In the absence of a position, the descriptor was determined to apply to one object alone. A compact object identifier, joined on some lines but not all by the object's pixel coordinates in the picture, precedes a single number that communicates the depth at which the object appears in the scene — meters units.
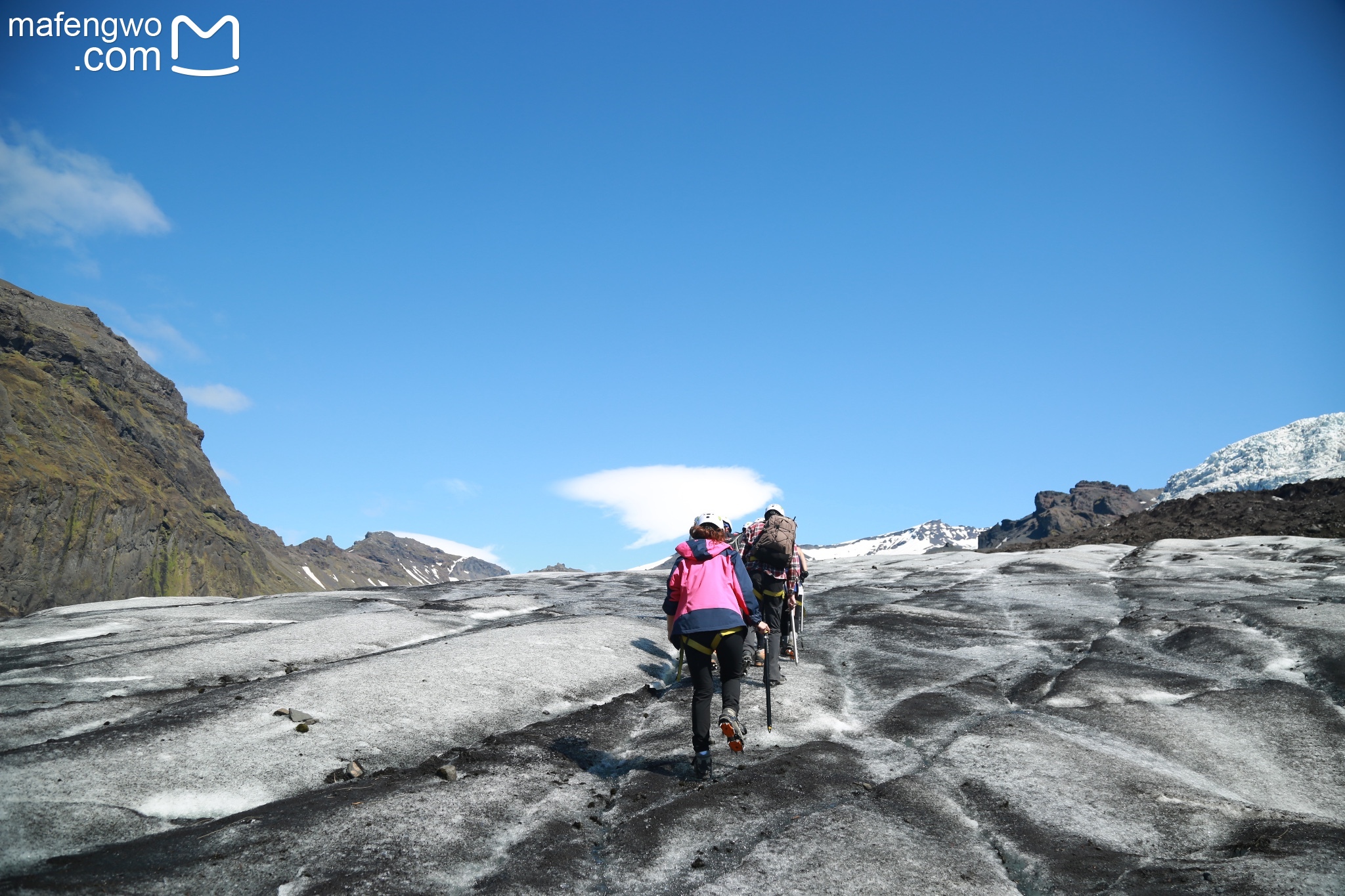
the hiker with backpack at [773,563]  14.08
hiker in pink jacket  9.06
